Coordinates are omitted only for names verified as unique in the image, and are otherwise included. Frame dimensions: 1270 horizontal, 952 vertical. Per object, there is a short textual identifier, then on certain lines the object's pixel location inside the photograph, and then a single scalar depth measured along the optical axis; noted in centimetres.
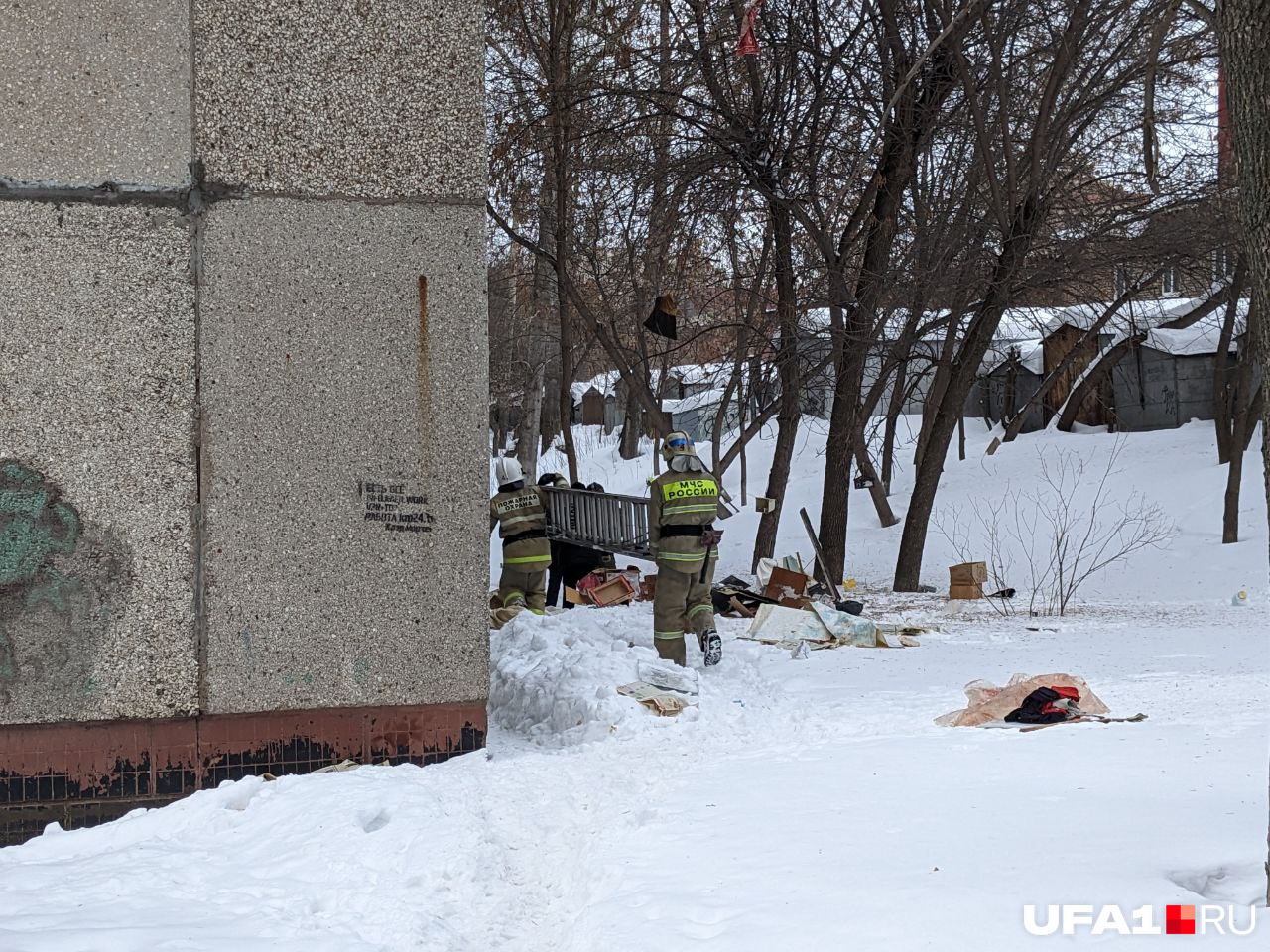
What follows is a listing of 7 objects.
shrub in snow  1636
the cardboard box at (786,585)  1134
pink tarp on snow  627
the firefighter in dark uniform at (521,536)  1021
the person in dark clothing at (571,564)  1373
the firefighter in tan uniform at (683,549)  838
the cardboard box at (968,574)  1234
